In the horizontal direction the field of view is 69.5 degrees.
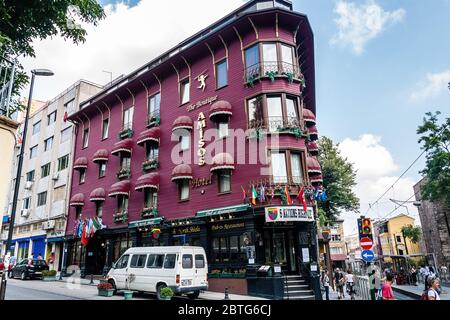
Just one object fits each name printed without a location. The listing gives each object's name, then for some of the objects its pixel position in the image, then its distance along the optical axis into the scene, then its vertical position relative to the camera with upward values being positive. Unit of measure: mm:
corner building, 19016 +7150
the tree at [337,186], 34844 +6813
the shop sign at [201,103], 22627 +10452
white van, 15445 -683
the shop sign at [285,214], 17547 +2037
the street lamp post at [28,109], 15458 +7266
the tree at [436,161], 28578 +7518
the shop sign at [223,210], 18609 +2559
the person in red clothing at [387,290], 11633 -1387
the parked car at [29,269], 26781 -669
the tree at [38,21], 9875 +7411
